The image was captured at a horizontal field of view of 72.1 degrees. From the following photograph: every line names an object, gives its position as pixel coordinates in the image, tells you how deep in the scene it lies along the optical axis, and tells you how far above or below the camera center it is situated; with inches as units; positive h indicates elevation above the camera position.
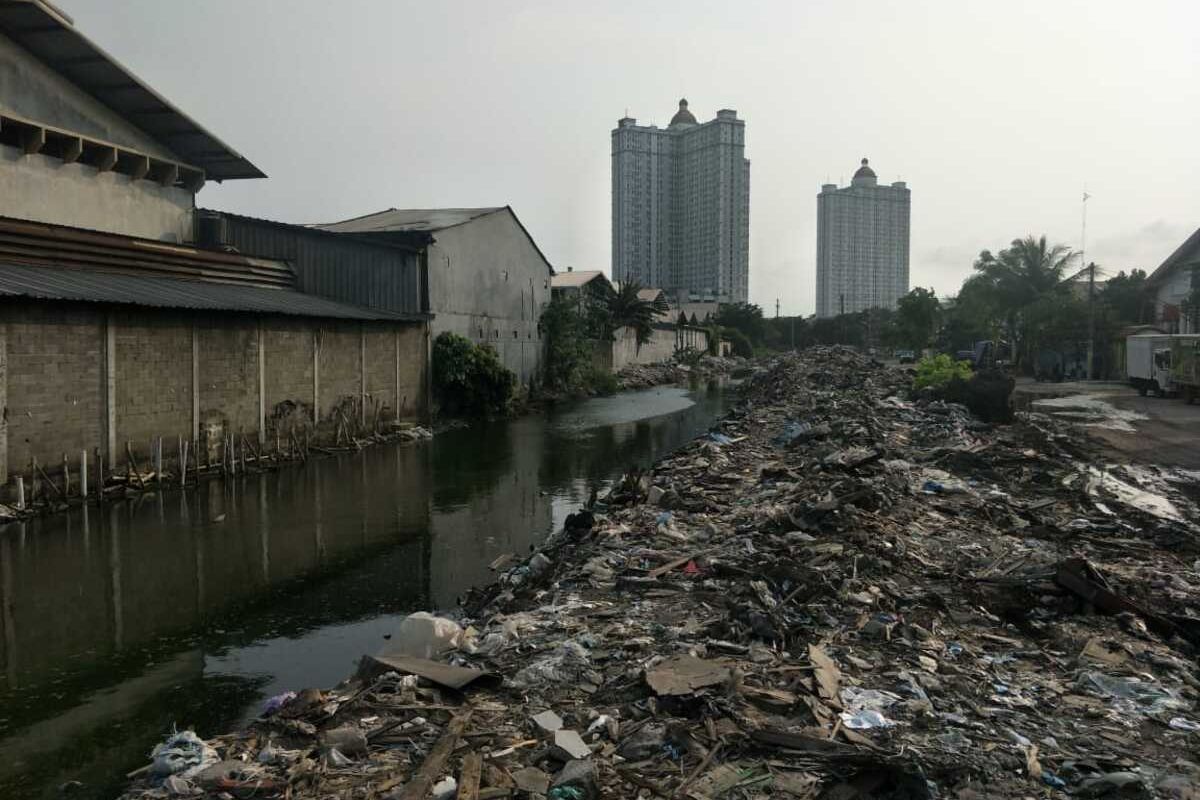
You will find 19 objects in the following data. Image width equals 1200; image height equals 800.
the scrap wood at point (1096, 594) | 247.1 -70.6
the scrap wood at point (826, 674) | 193.5 -76.3
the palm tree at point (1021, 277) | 1636.3 +181.4
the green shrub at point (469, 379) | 917.8 -13.0
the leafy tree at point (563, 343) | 1268.5 +37.8
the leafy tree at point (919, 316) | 2103.8 +132.9
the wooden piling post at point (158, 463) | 516.1 -59.9
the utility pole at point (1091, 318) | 1347.2 +80.2
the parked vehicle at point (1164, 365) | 917.8 +3.0
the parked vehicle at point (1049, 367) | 1438.2 +0.5
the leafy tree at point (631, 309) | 1802.4 +129.3
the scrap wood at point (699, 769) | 155.1 -79.0
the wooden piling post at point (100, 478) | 474.6 -64.3
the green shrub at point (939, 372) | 997.2 -6.0
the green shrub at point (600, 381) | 1428.4 -25.2
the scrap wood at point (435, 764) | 155.5 -79.7
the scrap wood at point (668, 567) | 308.2 -76.4
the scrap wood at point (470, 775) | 155.1 -79.6
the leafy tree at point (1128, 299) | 1604.3 +135.1
